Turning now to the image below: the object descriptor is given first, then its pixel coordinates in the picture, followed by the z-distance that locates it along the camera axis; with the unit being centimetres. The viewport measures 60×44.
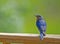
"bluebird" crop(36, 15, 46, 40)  562
